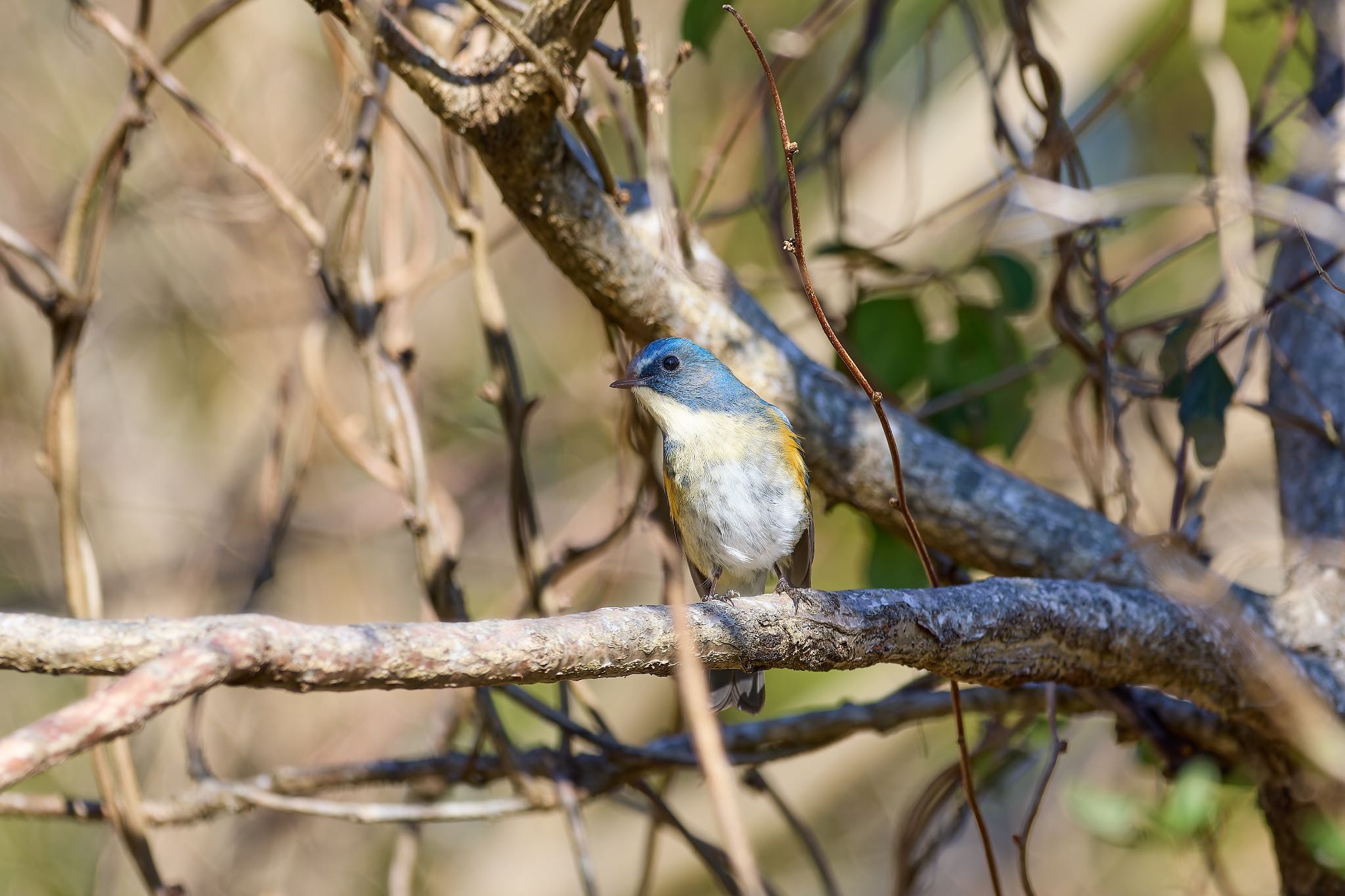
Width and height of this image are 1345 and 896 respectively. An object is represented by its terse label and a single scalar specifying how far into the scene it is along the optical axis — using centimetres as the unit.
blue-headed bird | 576
